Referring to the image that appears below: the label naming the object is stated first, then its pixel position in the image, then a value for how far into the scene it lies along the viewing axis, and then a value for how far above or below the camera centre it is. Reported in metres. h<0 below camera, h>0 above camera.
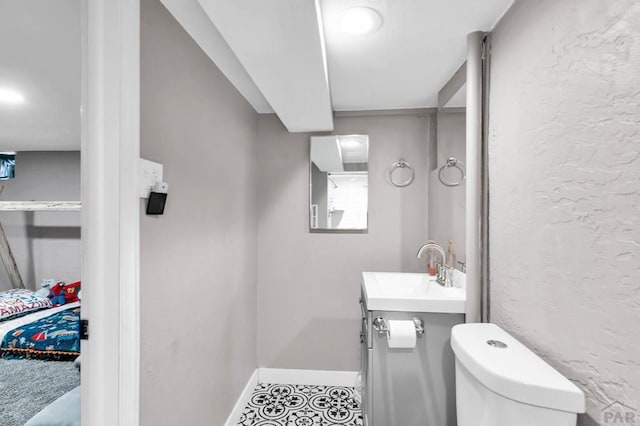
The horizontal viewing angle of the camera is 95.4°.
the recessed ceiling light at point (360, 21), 1.21 +0.84
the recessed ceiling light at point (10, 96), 1.94 +0.81
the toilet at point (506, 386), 0.78 -0.49
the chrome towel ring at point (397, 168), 2.34 +0.32
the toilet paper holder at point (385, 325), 1.43 -0.55
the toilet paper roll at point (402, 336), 1.38 -0.59
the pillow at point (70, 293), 3.16 -0.87
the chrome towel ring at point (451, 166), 1.72 +0.28
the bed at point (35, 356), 1.77 -1.10
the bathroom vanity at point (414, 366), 1.43 -0.76
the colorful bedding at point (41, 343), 2.34 -1.06
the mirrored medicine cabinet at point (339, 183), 2.39 +0.24
